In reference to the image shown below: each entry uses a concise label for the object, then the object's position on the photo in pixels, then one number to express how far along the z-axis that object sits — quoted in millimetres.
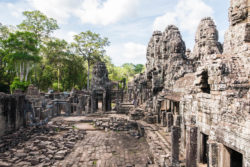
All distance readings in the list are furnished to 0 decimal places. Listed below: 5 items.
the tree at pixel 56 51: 30939
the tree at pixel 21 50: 22923
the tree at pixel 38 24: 29116
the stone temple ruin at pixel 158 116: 5344
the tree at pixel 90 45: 32844
